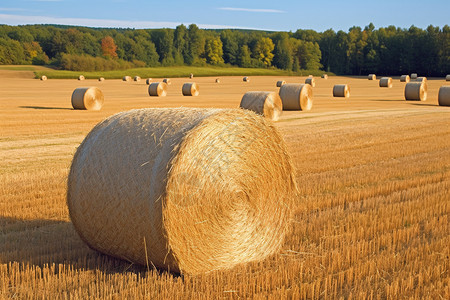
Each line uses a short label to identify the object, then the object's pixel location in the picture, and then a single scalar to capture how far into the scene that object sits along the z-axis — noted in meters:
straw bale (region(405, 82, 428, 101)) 31.73
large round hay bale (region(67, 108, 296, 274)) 5.17
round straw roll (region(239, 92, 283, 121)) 19.61
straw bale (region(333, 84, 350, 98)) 35.72
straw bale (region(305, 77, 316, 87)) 50.87
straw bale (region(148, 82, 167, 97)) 34.09
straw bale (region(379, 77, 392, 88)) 50.78
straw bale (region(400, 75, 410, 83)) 61.06
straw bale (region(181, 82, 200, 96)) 35.53
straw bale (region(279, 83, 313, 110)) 23.94
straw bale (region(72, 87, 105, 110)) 23.42
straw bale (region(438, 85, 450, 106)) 27.44
